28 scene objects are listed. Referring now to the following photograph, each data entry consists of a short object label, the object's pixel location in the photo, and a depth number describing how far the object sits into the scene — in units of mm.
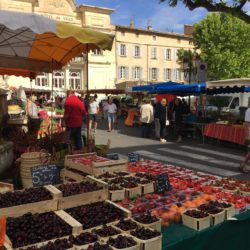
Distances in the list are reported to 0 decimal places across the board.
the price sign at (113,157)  5902
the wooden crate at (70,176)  4883
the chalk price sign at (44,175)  4459
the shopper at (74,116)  8125
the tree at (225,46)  35938
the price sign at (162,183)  4359
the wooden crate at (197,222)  3404
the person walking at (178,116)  13493
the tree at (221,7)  8516
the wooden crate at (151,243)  2849
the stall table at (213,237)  3141
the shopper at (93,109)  15969
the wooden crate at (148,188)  4316
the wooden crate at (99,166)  4770
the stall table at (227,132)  11250
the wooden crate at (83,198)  3572
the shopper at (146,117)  14023
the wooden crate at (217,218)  3514
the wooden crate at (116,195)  4027
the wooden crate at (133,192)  4172
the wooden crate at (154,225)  3204
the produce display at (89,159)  5143
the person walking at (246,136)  8016
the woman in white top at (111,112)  16645
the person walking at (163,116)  13719
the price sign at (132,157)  6277
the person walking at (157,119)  13883
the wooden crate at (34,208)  3262
